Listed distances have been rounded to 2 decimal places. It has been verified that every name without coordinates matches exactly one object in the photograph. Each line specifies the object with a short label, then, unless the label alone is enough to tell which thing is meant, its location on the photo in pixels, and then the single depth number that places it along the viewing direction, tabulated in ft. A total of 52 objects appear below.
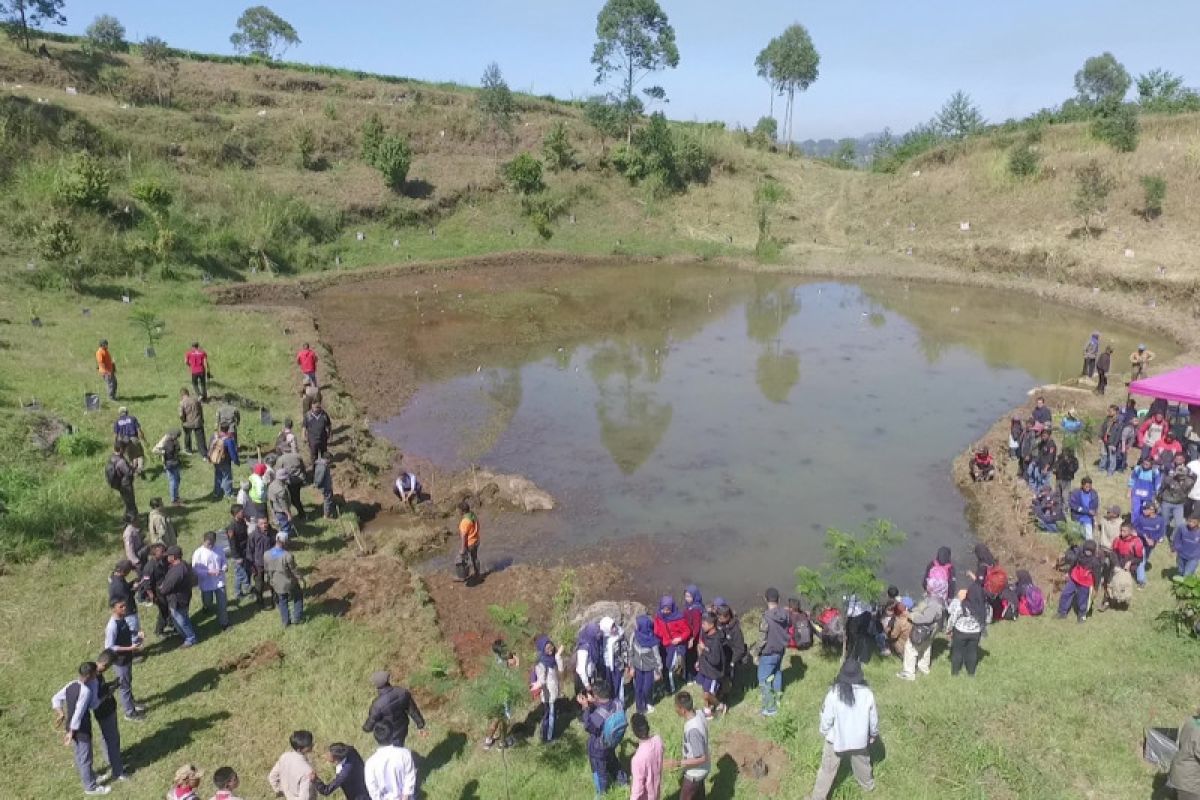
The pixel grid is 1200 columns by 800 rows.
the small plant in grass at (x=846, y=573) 32.30
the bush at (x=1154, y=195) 117.60
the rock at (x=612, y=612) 37.01
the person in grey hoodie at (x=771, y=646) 29.78
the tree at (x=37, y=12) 141.90
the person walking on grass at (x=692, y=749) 22.66
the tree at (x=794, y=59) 225.97
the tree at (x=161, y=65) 151.02
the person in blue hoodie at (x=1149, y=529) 41.29
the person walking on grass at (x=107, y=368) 57.72
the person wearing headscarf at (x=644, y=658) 29.48
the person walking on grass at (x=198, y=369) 60.44
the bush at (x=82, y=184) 98.07
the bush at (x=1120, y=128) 135.44
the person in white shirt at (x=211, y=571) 35.42
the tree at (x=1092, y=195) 120.37
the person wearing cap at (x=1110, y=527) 38.92
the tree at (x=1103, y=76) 261.44
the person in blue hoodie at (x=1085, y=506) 43.11
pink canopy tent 52.26
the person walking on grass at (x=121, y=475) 41.88
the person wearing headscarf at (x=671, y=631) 30.73
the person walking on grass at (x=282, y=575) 35.45
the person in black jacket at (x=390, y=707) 25.14
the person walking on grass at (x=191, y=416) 52.29
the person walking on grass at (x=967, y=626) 31.68
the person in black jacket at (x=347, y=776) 22.75
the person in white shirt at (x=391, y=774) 22.35
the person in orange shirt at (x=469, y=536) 41.45
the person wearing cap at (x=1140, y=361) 70.38
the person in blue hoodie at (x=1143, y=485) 44.27
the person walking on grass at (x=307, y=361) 64.59
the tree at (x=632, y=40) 172.55
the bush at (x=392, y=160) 139.74
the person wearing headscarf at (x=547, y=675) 28.63
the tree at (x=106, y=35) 160.09
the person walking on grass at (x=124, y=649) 28.48
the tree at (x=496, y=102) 170.09
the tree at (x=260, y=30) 293.64
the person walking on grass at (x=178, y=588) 33.19
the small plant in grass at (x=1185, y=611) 32.81
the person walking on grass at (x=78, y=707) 25.08
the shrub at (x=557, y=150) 160.86
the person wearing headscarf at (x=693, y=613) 31.45
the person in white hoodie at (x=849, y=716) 23.63
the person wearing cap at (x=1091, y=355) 73.81
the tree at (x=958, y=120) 180.55
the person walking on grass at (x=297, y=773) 22.47
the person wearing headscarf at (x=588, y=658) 29.09
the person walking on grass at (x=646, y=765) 21.91
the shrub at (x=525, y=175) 147.02
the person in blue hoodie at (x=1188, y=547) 38.52
